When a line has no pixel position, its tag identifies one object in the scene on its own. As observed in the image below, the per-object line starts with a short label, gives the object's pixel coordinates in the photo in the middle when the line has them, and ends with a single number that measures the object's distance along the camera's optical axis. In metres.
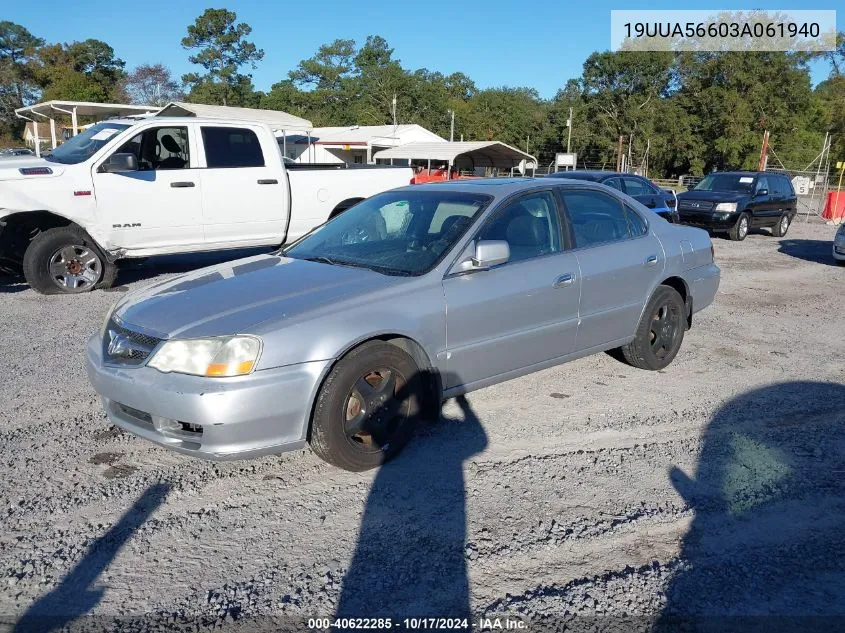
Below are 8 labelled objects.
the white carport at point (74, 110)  19.87
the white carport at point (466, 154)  32.31
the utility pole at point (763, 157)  30.83
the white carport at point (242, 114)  22.28
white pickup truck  7.74
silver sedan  3.43
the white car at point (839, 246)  12.77
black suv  15.91
